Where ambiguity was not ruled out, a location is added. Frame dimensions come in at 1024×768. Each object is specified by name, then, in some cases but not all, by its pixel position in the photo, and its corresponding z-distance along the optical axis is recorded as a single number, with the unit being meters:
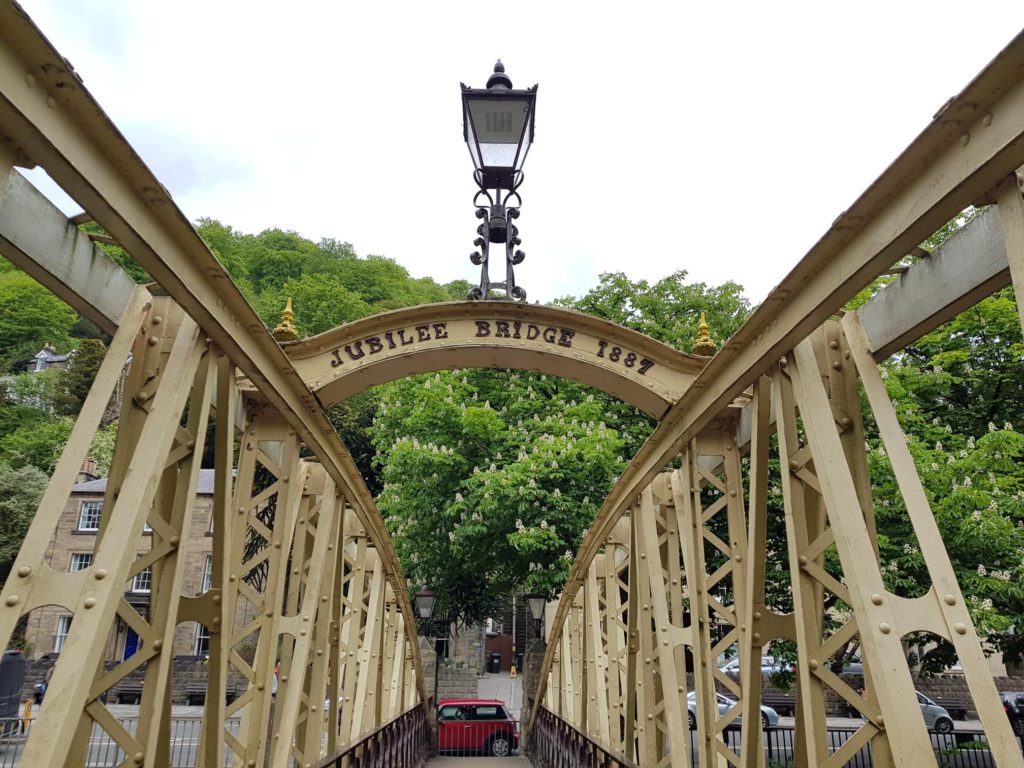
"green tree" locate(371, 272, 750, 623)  13.11
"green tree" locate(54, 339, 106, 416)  47.75
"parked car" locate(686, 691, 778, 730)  19.44
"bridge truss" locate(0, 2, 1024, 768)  2.50
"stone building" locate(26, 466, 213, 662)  33.09
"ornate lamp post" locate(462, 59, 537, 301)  4.98
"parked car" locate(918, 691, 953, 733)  20.34
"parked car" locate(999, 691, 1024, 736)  19.22
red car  16.47
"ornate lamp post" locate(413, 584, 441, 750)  14.59
